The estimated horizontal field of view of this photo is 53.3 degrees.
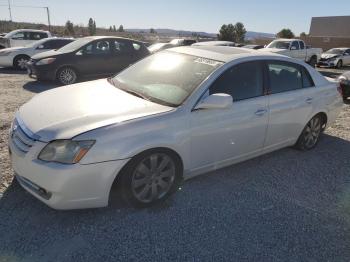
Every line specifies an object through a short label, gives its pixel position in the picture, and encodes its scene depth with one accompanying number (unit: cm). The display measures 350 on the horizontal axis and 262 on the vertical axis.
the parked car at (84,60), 968
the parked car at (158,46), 1551
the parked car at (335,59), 2066
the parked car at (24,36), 1581
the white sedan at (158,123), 296
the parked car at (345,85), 899
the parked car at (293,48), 1739
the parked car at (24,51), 1273
